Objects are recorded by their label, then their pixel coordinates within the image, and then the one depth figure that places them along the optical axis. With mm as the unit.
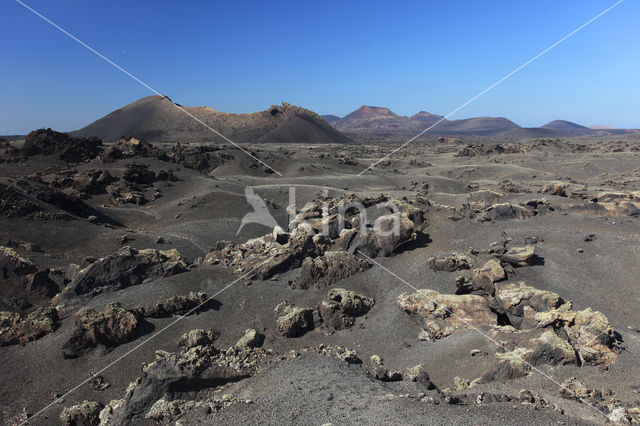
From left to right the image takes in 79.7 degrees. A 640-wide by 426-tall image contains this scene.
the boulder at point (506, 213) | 11516
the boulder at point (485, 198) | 16088
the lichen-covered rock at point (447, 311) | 7184
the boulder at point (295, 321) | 7504
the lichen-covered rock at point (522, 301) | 6941
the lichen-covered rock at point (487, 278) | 7945
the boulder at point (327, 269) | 9109
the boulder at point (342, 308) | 7812
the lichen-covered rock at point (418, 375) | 5634
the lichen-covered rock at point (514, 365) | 5352
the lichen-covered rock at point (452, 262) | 8844
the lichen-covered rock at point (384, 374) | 5910
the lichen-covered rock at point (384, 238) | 9984
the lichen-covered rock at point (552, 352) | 5457
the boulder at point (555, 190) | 16022
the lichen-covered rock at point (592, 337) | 5508
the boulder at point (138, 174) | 23109
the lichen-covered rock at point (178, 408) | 5312
